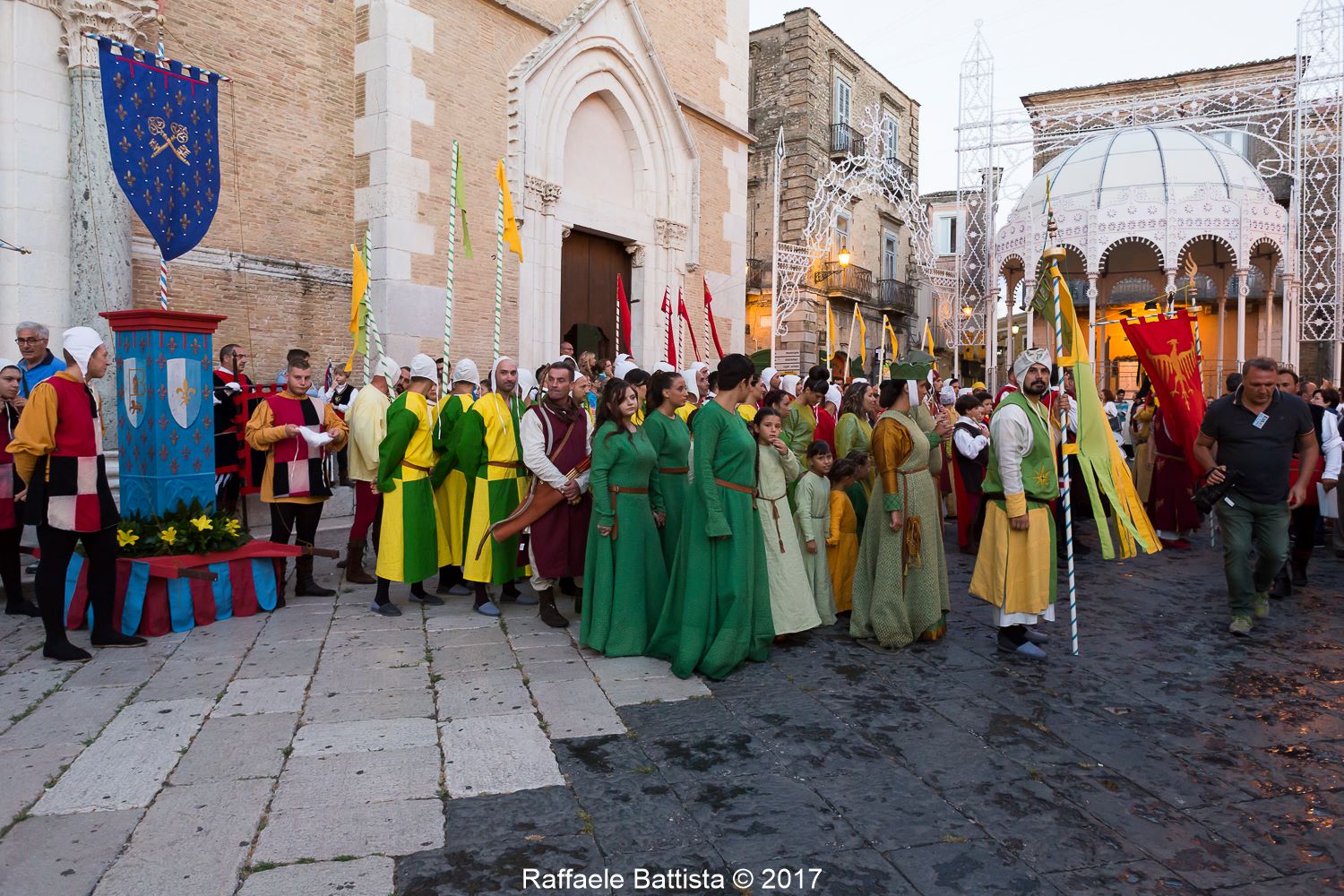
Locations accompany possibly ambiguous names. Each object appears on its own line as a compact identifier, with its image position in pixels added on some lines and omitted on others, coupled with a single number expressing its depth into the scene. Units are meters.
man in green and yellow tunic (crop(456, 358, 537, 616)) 6.28
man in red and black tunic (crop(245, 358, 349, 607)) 6.57
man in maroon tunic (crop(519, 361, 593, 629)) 5.87
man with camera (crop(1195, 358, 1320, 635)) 5.91
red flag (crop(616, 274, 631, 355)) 13.75
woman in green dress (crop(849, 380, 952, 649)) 5.47
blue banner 5.94
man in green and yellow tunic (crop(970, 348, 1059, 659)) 5.27
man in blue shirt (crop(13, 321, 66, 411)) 6.00
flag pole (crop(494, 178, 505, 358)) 6.97
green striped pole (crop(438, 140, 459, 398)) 6.69
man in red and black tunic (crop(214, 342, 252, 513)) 7.86
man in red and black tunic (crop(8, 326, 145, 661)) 4.90
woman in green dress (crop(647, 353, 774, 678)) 4.92
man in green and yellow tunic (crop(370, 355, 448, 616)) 6.18
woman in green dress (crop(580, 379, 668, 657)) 5.28
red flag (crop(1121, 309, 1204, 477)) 7.14
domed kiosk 18.23
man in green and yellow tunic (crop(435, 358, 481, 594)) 6.36
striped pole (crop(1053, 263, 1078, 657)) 5.31
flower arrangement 5.73
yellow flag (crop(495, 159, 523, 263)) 7.69
